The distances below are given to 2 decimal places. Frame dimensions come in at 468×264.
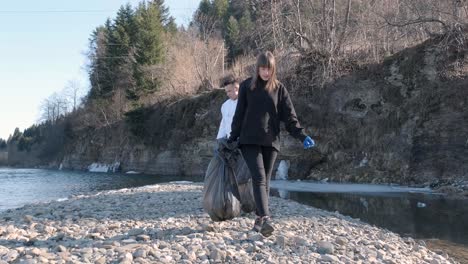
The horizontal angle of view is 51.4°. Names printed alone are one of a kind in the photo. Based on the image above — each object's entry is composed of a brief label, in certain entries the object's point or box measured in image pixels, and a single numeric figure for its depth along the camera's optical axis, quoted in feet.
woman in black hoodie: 17.31
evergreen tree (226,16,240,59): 154.30
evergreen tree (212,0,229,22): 192.95
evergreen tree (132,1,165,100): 146.10
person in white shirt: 21.42
